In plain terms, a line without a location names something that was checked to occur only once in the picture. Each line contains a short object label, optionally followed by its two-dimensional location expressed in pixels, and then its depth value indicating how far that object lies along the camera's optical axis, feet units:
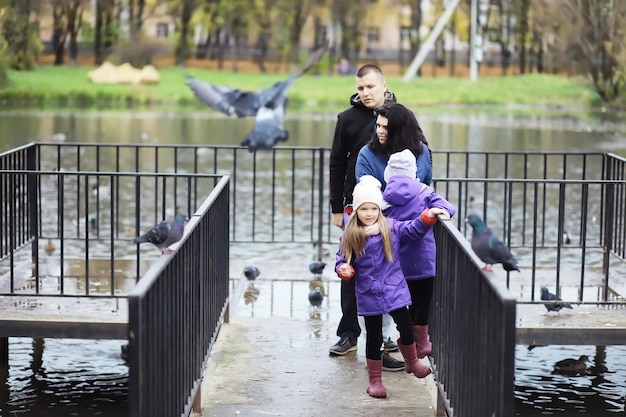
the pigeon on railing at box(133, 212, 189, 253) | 28.53
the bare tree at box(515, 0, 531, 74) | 219.92
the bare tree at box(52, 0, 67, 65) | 210.64
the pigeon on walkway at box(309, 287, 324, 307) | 44.08
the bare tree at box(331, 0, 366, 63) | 230.97
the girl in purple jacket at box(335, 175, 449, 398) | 29.83
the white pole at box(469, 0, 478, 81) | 220.07
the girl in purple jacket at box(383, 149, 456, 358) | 31.33
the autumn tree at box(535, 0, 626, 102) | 183.96
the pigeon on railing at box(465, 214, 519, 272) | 26.47
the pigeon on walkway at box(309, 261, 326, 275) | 50.14
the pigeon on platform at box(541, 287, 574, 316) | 38.65
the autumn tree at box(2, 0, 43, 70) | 199.41
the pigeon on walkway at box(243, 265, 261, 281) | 48.84
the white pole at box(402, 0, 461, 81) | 225.11
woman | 32.04
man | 35.07
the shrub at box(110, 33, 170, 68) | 214.86
